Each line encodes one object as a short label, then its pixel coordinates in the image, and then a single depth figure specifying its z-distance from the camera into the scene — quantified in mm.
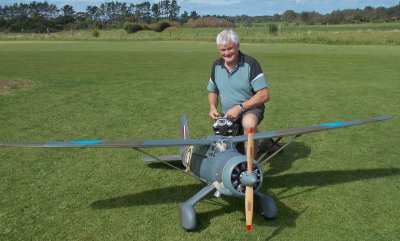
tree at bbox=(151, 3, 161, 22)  194375
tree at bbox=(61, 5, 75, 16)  167750
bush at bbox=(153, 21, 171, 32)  100062
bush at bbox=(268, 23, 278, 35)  65588
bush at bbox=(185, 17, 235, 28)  123738
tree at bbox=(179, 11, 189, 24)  183500
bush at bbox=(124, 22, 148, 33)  92938
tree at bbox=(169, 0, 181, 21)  196375
